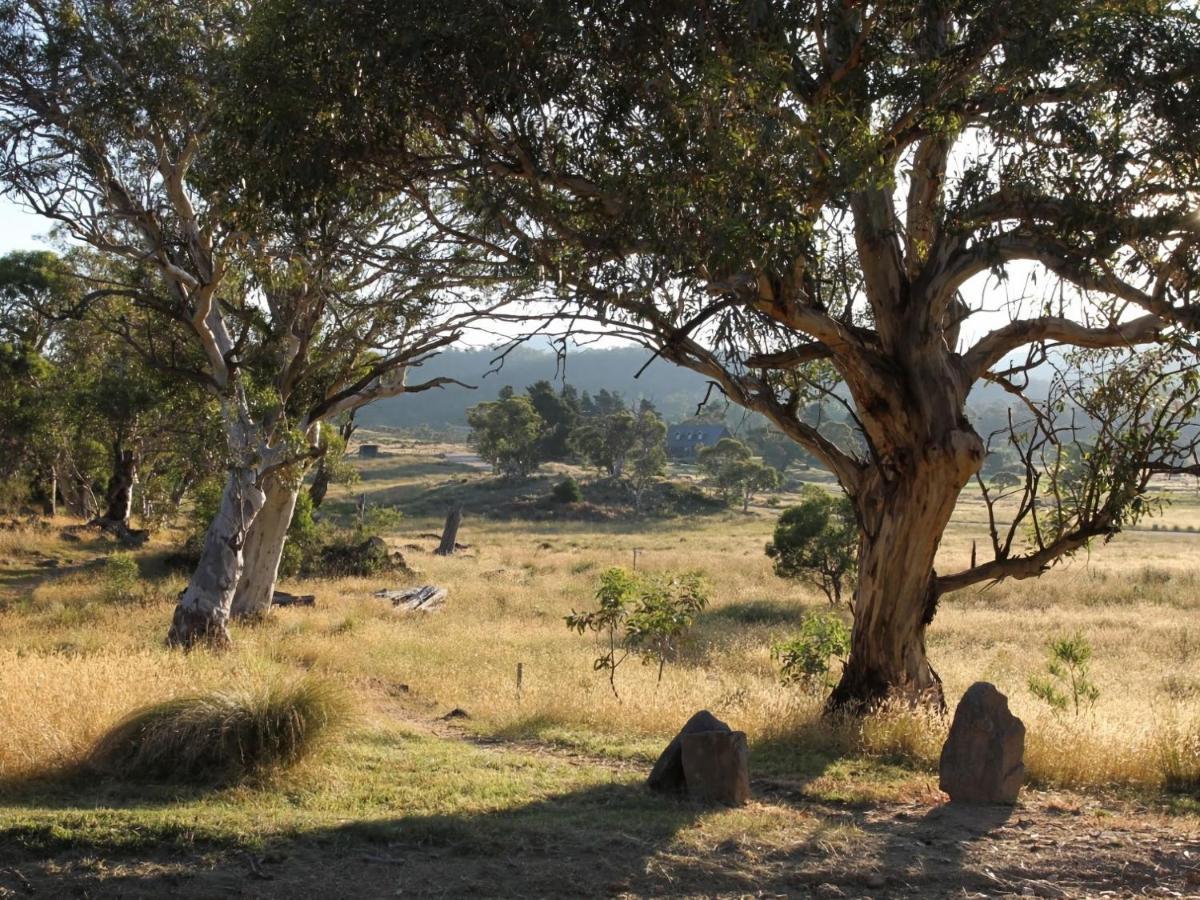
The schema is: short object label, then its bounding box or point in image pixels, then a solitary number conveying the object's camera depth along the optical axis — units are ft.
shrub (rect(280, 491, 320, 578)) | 83.35
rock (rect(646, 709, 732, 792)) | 22.81
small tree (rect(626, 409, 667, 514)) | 211.61
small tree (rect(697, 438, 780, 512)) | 212.02
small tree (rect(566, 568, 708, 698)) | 35.81
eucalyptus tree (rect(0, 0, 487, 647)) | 42.91
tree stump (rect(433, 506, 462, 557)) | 122.31
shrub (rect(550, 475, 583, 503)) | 199.72
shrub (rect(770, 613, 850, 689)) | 37.32
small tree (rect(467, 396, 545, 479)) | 224.74
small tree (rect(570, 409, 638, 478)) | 228.84
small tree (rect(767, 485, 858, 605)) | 84.38
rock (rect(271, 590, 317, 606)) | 66.61
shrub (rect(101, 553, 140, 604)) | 62.84
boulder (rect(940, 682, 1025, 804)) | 22.86
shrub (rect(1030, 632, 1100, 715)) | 32.60
